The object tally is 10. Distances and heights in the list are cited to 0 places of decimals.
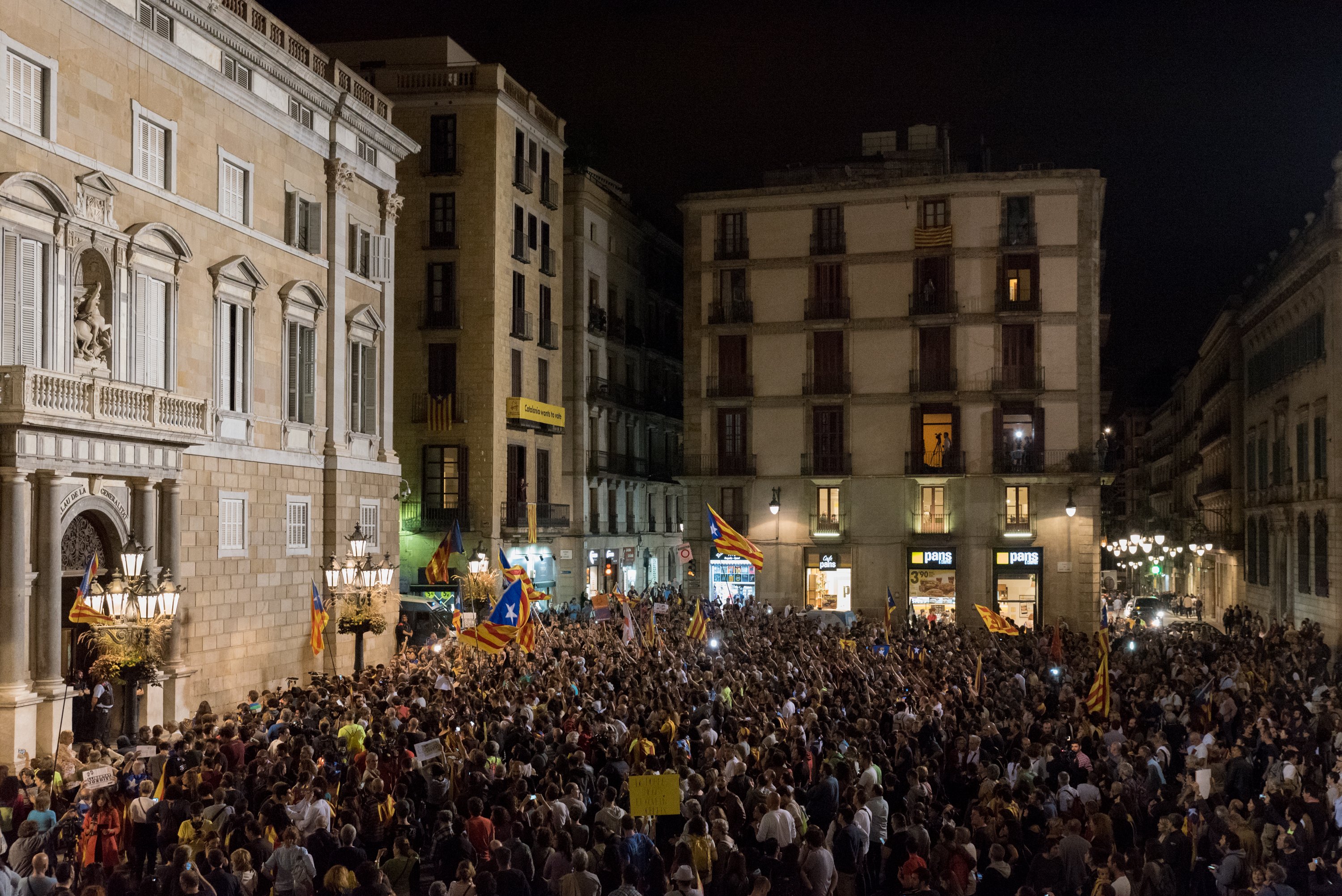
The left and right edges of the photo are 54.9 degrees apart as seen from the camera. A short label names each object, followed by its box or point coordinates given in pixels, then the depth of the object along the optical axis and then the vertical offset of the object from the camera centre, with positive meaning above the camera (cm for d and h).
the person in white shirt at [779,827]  1249 -316
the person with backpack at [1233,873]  1149 -331
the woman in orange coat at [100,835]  1315 -341
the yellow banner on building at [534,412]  4525 +325
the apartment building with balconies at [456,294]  4375 +710
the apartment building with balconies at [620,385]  5272 +516
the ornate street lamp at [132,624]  1780 -173
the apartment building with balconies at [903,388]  4725 +427
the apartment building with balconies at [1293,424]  3809 +263
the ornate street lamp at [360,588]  2520 -177
